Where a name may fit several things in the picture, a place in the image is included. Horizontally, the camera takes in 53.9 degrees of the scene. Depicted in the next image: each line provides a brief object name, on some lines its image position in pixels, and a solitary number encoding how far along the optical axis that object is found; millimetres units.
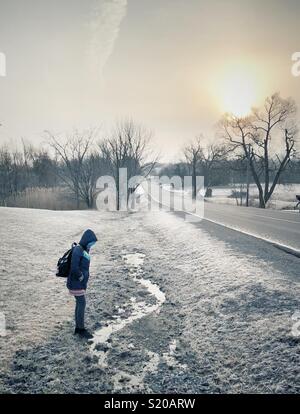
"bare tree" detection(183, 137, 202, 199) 60975
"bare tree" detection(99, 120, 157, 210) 30781
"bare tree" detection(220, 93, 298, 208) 32031
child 5207
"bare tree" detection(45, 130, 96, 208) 30830
